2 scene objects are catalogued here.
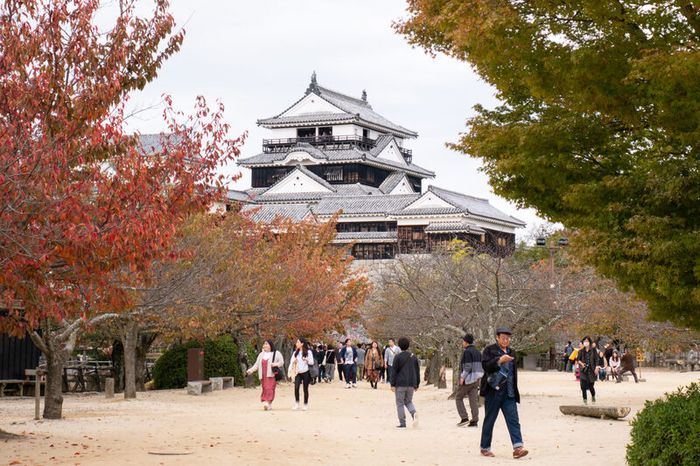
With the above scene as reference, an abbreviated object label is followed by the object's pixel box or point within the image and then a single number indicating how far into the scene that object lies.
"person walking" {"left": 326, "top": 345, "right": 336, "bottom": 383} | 39.47
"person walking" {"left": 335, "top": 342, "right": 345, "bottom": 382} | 38.24
